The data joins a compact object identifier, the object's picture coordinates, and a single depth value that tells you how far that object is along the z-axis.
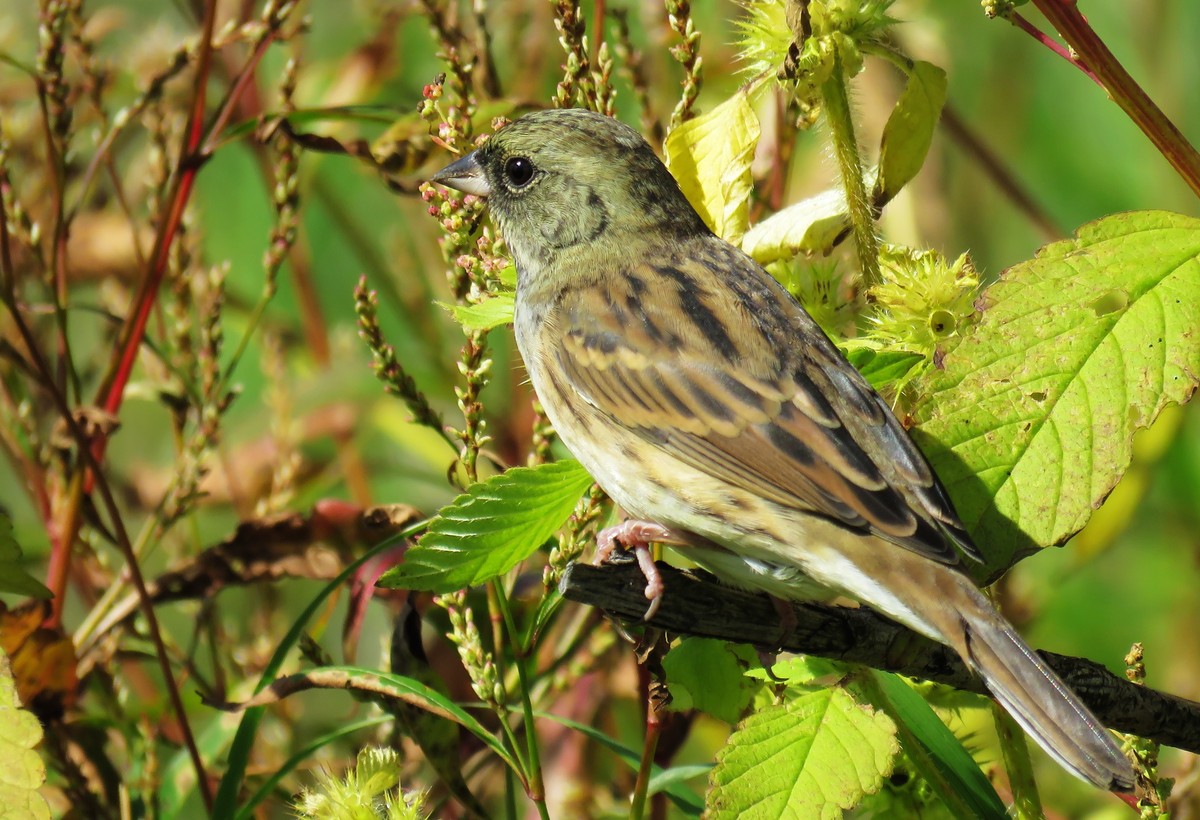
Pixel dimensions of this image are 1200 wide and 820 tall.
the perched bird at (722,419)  3.14
